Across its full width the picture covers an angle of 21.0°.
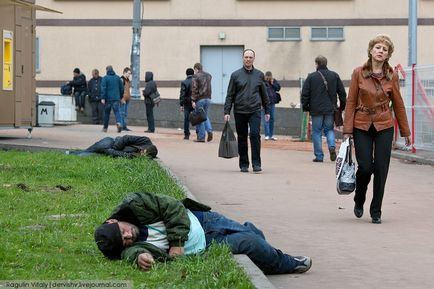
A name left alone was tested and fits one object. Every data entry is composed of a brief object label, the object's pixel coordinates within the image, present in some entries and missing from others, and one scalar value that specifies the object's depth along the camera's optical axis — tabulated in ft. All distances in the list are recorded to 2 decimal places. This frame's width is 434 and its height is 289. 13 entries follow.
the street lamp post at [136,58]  120.32
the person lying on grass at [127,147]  61.26
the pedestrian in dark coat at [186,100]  90.74
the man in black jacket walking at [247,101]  58.03
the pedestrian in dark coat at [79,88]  119.75
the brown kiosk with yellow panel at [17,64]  76.07
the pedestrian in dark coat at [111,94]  99.30
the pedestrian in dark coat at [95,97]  116.16
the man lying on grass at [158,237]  26.14
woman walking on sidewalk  38.34
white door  135.44
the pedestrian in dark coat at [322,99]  66.69
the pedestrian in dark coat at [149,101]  102.63
